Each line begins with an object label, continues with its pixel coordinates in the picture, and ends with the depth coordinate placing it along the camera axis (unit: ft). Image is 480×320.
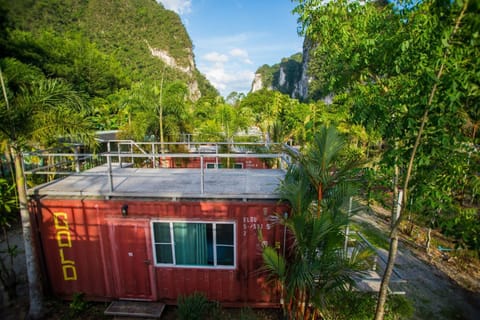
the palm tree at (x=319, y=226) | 12.57
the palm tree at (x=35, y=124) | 16.77
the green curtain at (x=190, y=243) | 18.40
